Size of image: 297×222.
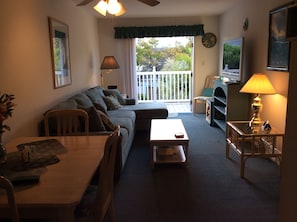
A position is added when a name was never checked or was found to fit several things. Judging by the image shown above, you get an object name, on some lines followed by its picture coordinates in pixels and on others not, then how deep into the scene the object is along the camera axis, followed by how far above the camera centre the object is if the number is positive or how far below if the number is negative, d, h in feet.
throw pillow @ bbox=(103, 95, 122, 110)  16.78 -2.29
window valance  20.56 +2.42
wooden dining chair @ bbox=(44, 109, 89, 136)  8.68 -1.74
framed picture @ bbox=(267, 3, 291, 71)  10.37 +0.74
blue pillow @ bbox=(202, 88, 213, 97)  21.29 -2.15
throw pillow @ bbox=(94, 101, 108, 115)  13.80 -2.08
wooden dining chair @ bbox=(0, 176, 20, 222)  3.64 -1.78
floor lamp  18.38 +0.04
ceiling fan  9.08 +2.01
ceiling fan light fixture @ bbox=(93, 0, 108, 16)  8.91 +1.86
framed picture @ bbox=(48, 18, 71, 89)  12.07 +0.59
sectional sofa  10.45 -2.53
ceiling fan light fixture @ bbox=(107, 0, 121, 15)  8.76 +1.81
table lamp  11.03 -1.02
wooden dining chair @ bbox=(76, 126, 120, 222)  5.35 -2.64
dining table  4.21 -2.02
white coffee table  10.96 -3.06
